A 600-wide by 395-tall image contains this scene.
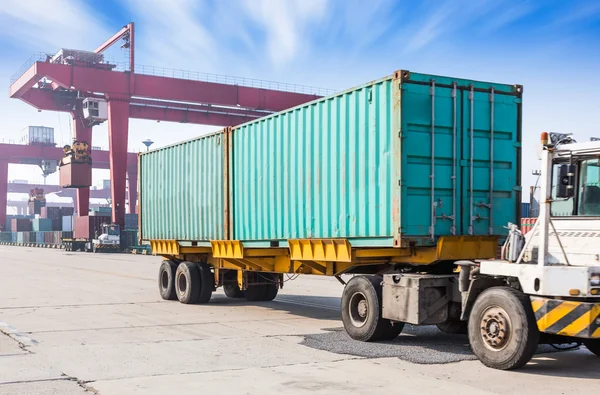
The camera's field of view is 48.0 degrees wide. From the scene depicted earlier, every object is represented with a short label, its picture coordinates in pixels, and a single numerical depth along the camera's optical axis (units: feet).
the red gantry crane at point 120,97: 151.53
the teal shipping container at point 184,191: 47.91
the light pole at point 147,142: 162.88
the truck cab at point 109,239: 163.12
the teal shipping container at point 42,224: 227.61
